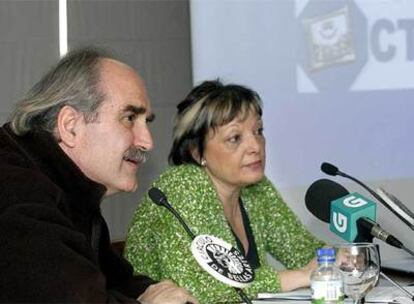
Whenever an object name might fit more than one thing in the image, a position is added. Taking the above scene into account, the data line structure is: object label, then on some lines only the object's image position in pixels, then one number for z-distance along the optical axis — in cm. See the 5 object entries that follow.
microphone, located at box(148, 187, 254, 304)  165
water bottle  161
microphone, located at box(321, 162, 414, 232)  183
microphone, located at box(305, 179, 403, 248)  180
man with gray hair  150
